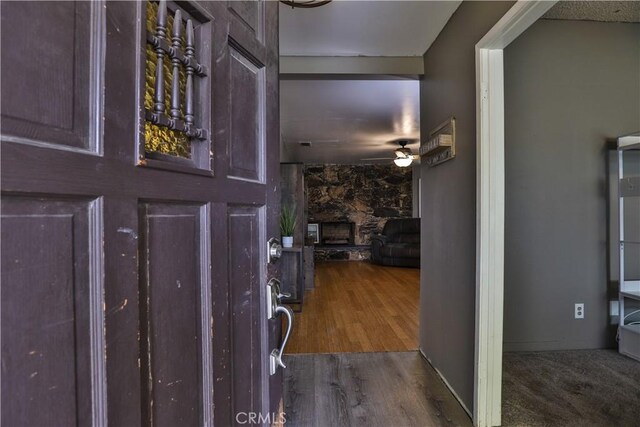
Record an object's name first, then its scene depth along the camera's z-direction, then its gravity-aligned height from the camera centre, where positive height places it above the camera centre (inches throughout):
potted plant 157.1 -7.8
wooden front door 13.6 -0.1
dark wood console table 155.6 -29.4
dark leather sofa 270.4 -27.6
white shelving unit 94.7 -14.2
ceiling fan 223.1 +37.4
